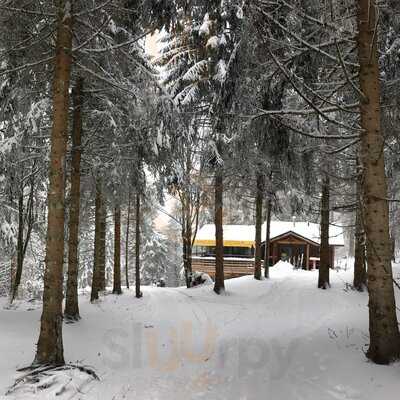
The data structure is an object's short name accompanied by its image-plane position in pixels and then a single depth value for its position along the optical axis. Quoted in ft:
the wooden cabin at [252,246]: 98.48
